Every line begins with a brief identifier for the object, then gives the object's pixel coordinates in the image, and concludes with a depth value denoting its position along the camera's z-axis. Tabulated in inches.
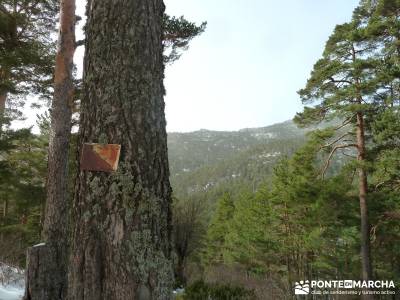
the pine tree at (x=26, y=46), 357.1
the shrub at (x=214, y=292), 335.9
